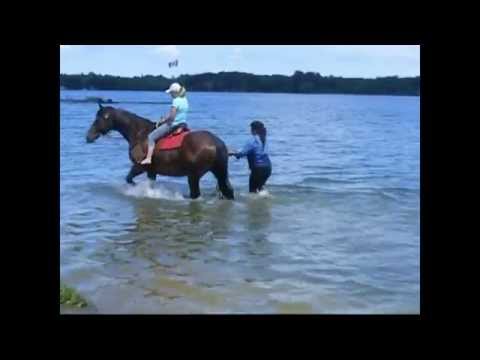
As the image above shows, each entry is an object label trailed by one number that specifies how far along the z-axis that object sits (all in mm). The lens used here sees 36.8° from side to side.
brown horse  12570
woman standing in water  12781
